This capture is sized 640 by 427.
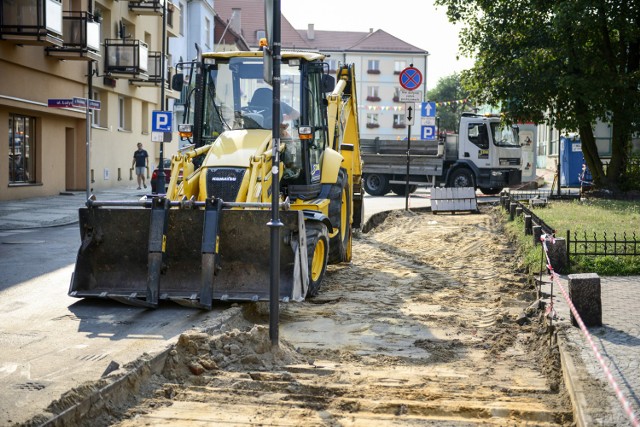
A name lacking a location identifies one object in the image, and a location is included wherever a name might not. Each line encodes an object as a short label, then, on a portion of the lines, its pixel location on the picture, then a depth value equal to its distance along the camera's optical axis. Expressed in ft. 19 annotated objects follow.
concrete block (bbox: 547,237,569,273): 37.86
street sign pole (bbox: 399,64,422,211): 70.54
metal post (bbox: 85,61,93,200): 68.95
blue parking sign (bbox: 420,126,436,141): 88.17
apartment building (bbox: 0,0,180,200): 83.71
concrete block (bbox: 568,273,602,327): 26.84
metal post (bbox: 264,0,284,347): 23.85
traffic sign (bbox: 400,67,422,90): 70.54
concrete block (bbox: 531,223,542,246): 44.06
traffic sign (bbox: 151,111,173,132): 97.81
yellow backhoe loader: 31.04
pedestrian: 114.52
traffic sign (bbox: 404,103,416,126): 74.49
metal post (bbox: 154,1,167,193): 87.61
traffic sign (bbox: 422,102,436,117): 86.63
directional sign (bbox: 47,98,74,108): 67.36
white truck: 106.83
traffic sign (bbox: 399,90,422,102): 71.36
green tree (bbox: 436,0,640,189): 84.64
